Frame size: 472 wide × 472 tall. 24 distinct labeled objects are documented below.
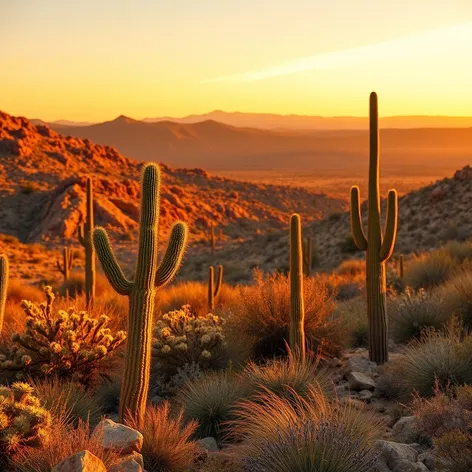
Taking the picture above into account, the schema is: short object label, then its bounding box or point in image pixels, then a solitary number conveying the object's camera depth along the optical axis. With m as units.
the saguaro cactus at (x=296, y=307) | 9.36
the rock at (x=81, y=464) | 4.80
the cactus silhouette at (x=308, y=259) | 19.36
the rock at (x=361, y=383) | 8.88
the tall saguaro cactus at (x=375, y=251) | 10.20
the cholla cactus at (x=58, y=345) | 8.89
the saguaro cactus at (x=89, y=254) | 14.75
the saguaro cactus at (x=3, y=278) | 8.48
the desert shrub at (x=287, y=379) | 7.85
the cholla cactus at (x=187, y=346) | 9.55
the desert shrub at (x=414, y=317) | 11.51
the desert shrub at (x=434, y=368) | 8.15
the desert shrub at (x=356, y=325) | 11.67
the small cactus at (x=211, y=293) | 13.82
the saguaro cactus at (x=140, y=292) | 7.23
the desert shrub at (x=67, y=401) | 7.42
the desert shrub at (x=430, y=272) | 17.19
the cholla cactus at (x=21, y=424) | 6.20
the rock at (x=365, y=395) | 8.58
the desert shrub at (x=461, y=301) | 11.45
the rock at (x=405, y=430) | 6.79
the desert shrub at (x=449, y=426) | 5.61
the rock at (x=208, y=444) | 7.25
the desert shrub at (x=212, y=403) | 7.77
